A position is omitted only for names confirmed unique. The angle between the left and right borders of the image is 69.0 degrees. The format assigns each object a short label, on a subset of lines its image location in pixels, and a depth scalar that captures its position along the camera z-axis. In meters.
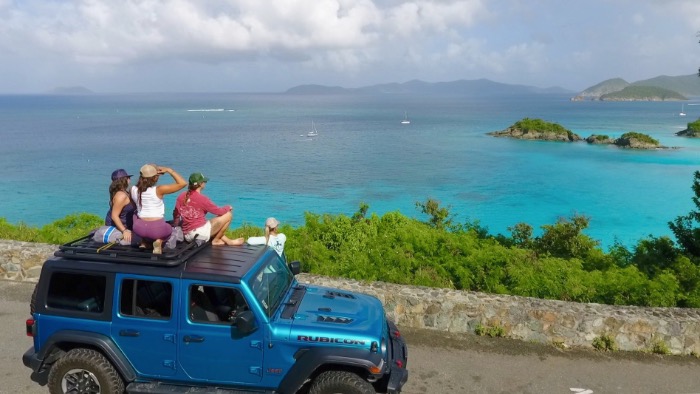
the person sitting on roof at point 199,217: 7.13
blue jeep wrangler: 5.54
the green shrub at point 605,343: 7.96
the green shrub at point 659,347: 7.86
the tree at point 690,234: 12.62
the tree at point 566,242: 14.87
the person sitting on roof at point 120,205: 7.38
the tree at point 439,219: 19.65
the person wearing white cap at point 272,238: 8.49
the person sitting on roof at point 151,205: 6.52
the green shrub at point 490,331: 8.29
